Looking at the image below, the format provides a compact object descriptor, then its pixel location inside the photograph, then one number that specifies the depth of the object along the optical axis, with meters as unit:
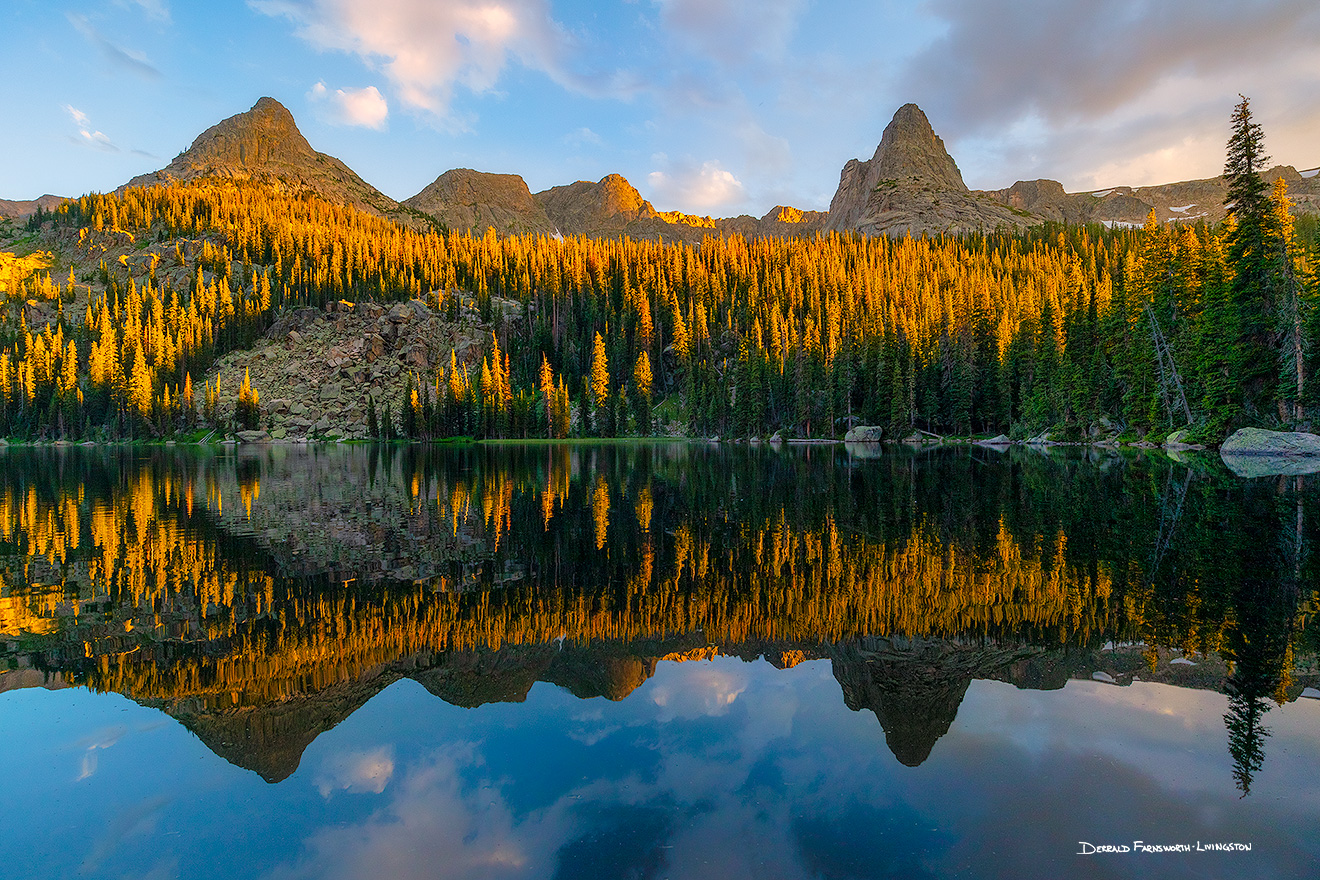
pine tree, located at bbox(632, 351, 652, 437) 123.00
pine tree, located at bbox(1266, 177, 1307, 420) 42.59
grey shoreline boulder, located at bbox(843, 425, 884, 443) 89.31
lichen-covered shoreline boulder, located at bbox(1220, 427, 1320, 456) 40.78
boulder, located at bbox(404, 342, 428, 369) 134.50
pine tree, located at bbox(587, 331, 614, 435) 123.31
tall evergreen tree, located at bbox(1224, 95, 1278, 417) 45.47
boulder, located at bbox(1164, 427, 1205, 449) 53.34
